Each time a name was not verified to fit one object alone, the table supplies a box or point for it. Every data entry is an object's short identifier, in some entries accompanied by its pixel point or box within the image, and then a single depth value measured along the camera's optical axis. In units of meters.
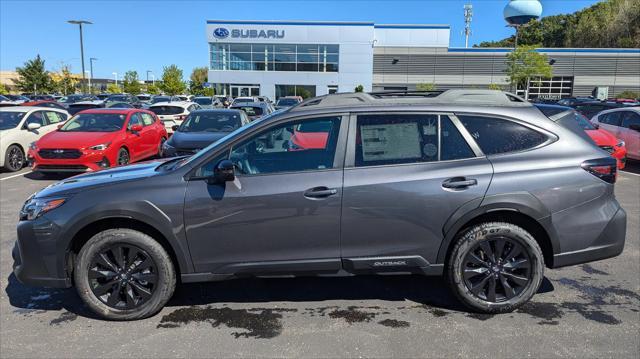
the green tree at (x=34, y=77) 50.81
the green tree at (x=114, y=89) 68.03
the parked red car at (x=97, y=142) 9.48
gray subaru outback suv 3.57
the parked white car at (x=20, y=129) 11.03
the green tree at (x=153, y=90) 65.06
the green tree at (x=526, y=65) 38.22
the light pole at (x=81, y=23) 41.09
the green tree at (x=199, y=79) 53.04
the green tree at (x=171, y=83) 55.50
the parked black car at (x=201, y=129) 9.60
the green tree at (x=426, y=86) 47.28
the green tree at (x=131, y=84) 59.19
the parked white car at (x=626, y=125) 11.69
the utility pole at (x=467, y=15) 85.56
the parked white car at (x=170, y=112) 16.19
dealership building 50.03
